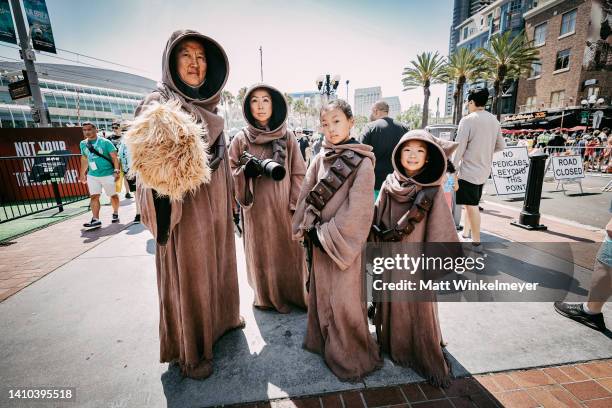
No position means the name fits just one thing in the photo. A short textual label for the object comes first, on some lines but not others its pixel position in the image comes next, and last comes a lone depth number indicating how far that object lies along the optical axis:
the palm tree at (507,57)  23.95
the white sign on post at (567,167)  8.34
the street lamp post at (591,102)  25.14
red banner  7.72
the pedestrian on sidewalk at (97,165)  5.61
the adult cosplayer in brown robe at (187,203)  1.50
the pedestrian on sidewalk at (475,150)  3.83
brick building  25.48
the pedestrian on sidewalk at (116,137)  7.66
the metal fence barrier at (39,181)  7.63
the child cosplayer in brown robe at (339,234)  1.75
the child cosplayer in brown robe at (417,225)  1.89
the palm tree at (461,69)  27.00
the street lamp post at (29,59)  8.73
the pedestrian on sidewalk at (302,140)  10.87
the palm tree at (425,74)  28.56
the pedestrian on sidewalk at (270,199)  2.60
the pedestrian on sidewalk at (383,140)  3.89
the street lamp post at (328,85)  14.96
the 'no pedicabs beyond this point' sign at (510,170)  6.48
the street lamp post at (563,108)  26.33
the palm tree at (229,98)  60.10
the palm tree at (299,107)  79.64
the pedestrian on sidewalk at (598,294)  2.31
